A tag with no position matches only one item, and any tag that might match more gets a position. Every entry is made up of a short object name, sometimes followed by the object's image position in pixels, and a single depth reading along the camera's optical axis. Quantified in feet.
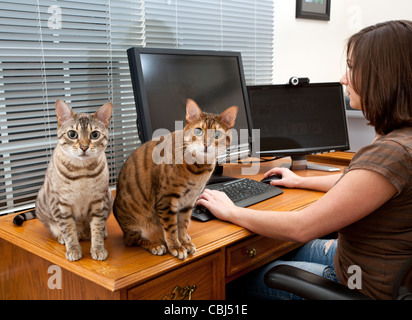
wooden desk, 3.09
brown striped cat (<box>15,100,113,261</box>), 3.29
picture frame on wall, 8.36
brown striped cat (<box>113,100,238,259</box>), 3.46
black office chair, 2.93
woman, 3.07
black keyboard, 4.31
